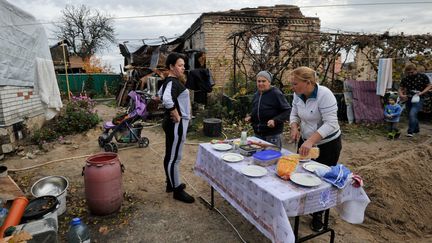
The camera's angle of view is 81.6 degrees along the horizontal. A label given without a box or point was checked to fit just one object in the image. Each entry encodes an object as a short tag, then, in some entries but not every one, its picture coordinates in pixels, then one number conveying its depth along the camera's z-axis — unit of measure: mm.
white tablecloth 1863
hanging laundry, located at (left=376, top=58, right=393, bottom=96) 7293
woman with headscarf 3289
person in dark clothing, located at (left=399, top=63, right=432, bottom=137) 6504
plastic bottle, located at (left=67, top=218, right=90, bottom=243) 2467
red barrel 3004
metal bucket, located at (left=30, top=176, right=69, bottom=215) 3156
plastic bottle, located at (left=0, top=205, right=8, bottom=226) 2373
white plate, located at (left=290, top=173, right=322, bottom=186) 2014
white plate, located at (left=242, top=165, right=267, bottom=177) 2209
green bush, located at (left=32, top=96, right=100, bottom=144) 6328
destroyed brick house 9805
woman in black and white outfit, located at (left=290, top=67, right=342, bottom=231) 2391
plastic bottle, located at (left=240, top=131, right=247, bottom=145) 2947
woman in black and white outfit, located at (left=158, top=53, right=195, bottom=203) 3057
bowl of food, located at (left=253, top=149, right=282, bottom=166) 2418
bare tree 26422
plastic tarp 5250
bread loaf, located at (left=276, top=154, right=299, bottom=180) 2142
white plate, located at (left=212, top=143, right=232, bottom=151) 2937
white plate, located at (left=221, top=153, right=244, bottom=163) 2568
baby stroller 5578
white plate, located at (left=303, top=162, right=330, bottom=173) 2268
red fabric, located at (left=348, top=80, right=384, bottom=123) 7695
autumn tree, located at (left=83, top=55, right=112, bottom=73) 23412
